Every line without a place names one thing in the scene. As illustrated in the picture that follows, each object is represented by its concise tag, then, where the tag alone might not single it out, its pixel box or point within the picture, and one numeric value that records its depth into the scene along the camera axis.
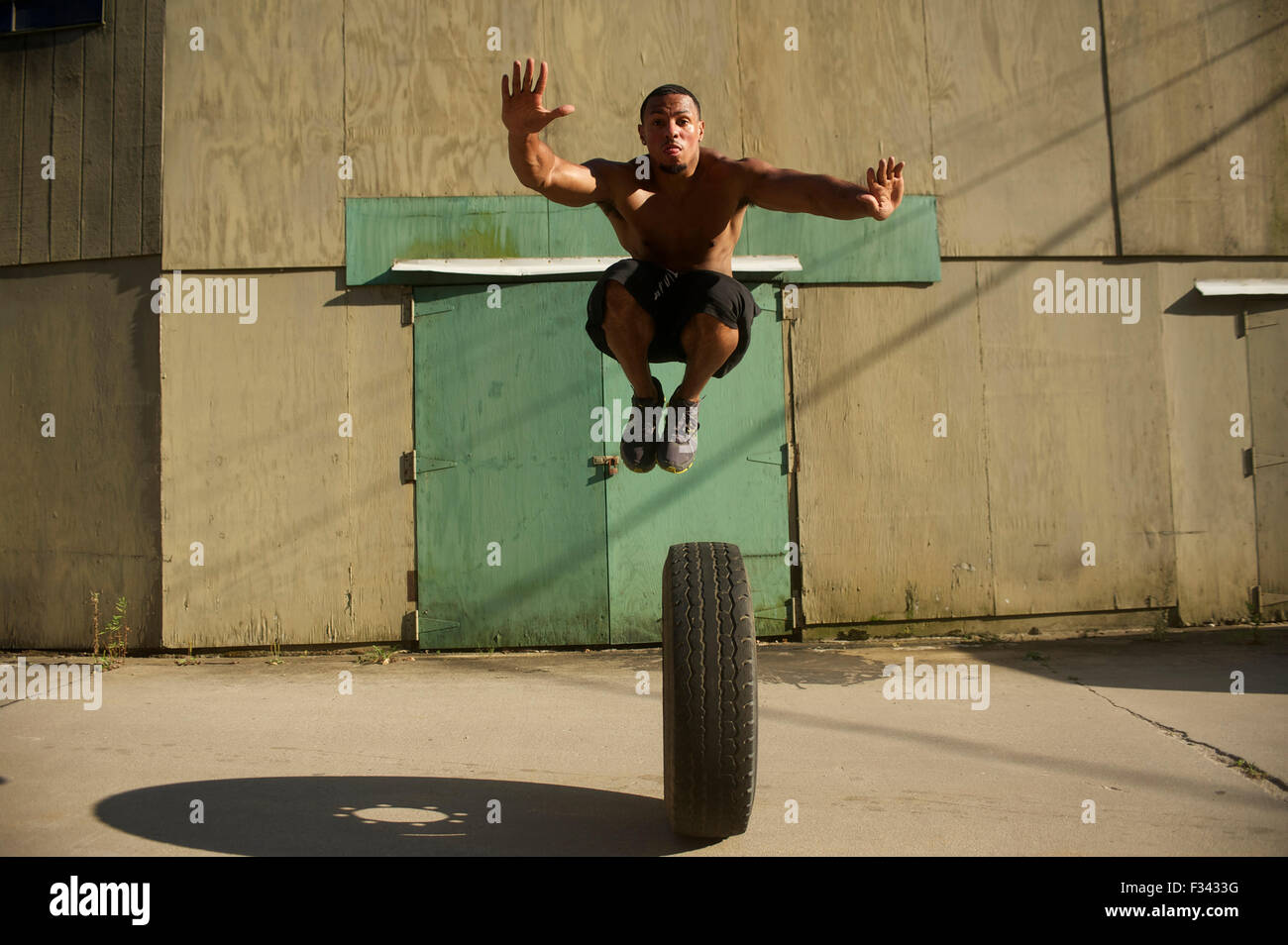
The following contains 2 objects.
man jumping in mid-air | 3.15
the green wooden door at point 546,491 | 6.82
